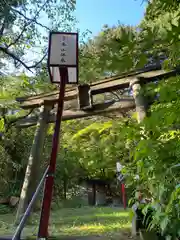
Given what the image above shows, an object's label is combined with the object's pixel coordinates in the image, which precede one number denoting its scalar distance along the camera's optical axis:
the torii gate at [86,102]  2.96
